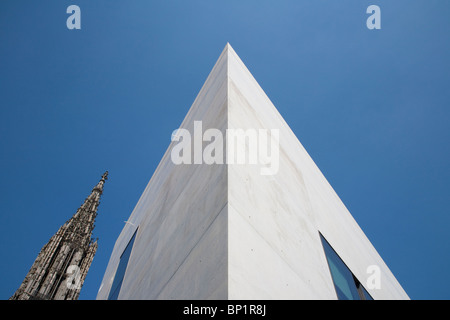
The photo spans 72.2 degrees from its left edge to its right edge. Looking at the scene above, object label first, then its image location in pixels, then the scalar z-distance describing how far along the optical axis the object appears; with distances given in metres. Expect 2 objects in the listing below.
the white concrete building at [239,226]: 3.40
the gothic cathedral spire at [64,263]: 43.75
